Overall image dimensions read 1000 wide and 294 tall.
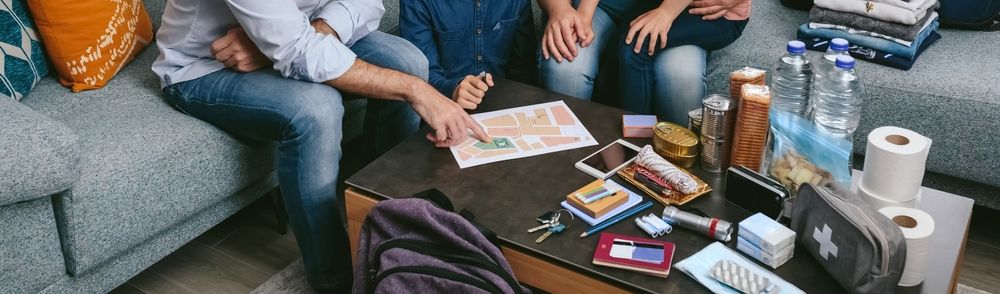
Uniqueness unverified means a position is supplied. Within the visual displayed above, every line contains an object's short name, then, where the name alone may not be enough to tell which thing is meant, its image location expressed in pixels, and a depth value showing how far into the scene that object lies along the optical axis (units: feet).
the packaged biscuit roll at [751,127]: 4.64
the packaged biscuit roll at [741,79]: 4.95
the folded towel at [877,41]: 6.37
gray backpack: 4.15
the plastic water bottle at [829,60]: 4.84
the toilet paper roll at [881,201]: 4.25
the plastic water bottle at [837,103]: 4.89
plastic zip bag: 4.52
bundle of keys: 4.37
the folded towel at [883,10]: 6.44
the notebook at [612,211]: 4.44
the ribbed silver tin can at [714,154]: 4.88
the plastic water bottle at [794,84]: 5.02
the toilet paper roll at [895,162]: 4.11
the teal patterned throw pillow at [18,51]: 5.75
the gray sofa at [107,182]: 4.75
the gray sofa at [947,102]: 5.95
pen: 4.38
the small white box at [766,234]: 4.00
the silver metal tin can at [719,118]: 4.81
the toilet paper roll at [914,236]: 3.89
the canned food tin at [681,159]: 4.95
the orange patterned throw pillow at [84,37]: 5.97
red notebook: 4.04
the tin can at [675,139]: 4.92
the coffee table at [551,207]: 4.05
